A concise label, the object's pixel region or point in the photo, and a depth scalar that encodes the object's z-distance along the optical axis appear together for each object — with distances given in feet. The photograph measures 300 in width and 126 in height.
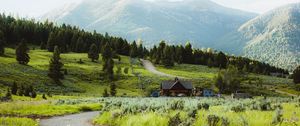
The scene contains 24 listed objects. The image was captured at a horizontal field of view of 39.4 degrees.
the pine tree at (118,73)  485.40
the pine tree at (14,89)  268.82
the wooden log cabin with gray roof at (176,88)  434.30
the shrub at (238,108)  82.20
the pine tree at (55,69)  412.57
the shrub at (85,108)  174.15
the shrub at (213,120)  67.67
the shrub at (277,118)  63.16
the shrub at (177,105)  91.65
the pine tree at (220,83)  480.64
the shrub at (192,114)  75.15
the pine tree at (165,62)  652.89
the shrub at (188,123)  67.46
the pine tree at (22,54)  458.09
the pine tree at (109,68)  477.94
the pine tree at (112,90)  365.20
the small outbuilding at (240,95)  383.53
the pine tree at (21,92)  270.46
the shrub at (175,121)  72.39
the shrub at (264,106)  87.51
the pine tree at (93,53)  593.01
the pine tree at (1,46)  519.93
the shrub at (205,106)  93.60
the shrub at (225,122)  65.67
